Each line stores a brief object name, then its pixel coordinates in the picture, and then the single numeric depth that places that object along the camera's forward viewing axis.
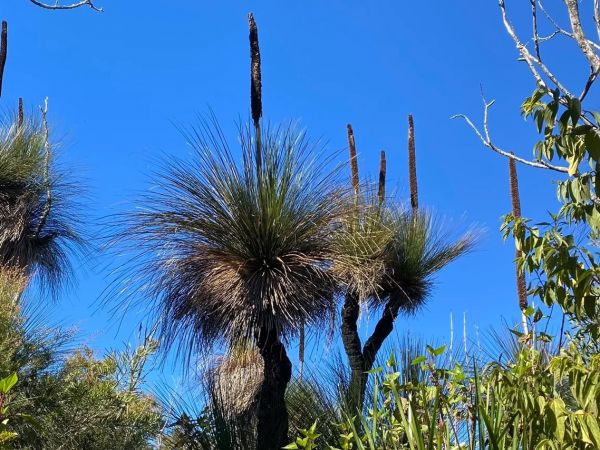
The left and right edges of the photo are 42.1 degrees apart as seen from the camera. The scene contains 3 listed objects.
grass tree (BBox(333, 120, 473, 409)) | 5.70
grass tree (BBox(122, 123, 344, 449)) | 5.40
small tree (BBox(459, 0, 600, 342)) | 2.52
